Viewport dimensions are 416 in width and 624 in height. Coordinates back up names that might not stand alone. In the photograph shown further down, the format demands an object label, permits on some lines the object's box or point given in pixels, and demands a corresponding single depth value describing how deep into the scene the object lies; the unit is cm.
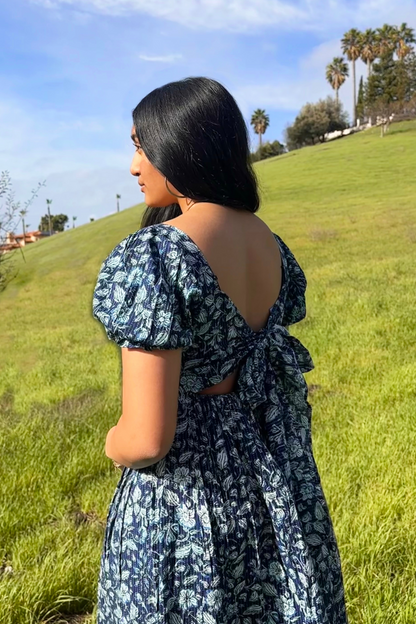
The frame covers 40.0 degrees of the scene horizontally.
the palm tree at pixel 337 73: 8044
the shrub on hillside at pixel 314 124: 6875
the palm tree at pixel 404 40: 7019
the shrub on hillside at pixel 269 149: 7075
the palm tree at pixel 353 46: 7644
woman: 134
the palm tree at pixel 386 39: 7156
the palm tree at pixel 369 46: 7500
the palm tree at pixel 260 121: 8300
